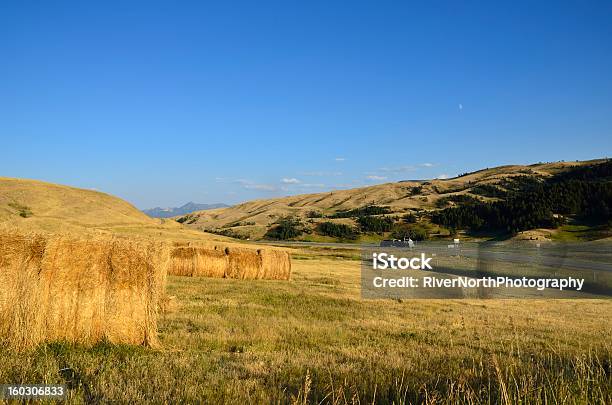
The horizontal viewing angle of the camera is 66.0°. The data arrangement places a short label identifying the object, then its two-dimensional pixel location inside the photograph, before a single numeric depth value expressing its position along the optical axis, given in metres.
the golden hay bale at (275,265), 28.80
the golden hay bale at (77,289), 9.84
